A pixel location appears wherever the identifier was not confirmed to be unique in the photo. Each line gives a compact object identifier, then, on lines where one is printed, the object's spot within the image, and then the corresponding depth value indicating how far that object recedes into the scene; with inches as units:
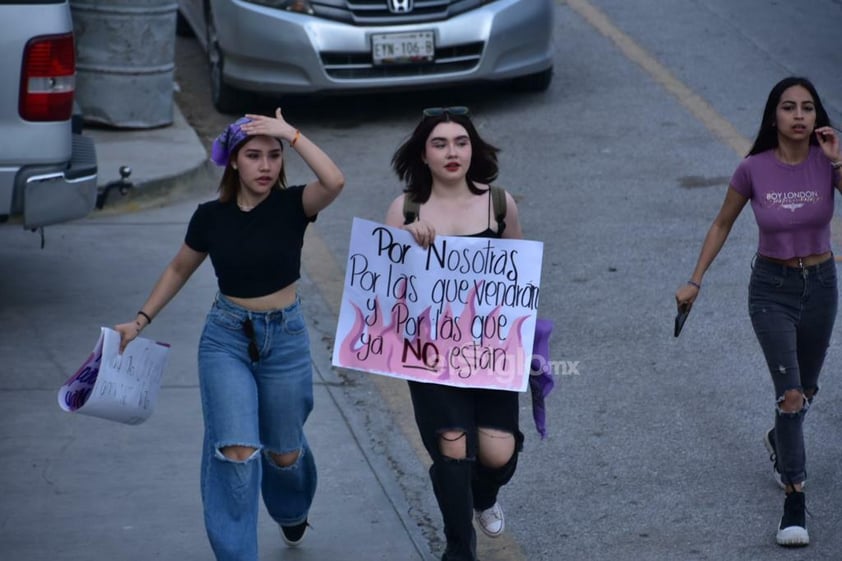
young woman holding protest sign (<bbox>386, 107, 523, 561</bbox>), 439.2
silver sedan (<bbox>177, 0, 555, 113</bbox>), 924.0
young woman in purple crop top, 475.8
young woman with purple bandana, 426.6
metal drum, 917.8
